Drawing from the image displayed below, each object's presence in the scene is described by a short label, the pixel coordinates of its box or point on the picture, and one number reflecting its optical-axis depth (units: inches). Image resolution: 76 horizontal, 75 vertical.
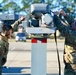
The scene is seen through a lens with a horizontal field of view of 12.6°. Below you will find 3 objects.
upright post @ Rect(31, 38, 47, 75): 179.8
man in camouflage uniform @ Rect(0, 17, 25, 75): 230.2
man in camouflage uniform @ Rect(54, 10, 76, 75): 195.0
